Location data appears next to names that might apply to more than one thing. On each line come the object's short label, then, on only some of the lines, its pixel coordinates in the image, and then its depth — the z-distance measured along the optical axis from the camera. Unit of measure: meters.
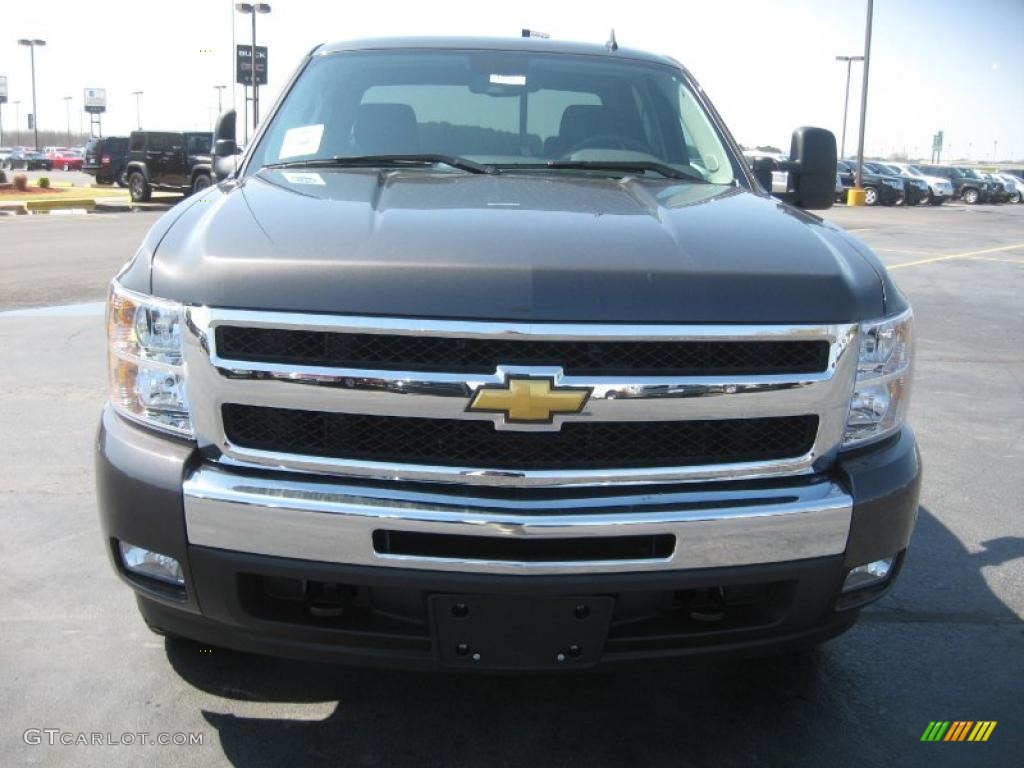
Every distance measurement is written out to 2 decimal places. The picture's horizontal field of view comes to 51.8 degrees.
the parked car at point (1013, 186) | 47.97
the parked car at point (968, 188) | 45.62
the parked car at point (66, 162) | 68.88
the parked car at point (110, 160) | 35.88
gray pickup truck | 2.23
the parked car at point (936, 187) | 40.62
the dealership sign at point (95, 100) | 78.31
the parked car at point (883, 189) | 39.38
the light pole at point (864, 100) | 36.03
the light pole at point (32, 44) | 77.06
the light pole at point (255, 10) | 32.27
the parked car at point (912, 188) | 39.66
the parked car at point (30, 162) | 66.96
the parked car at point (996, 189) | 46.25
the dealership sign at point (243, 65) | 29.59
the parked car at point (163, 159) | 26.77
